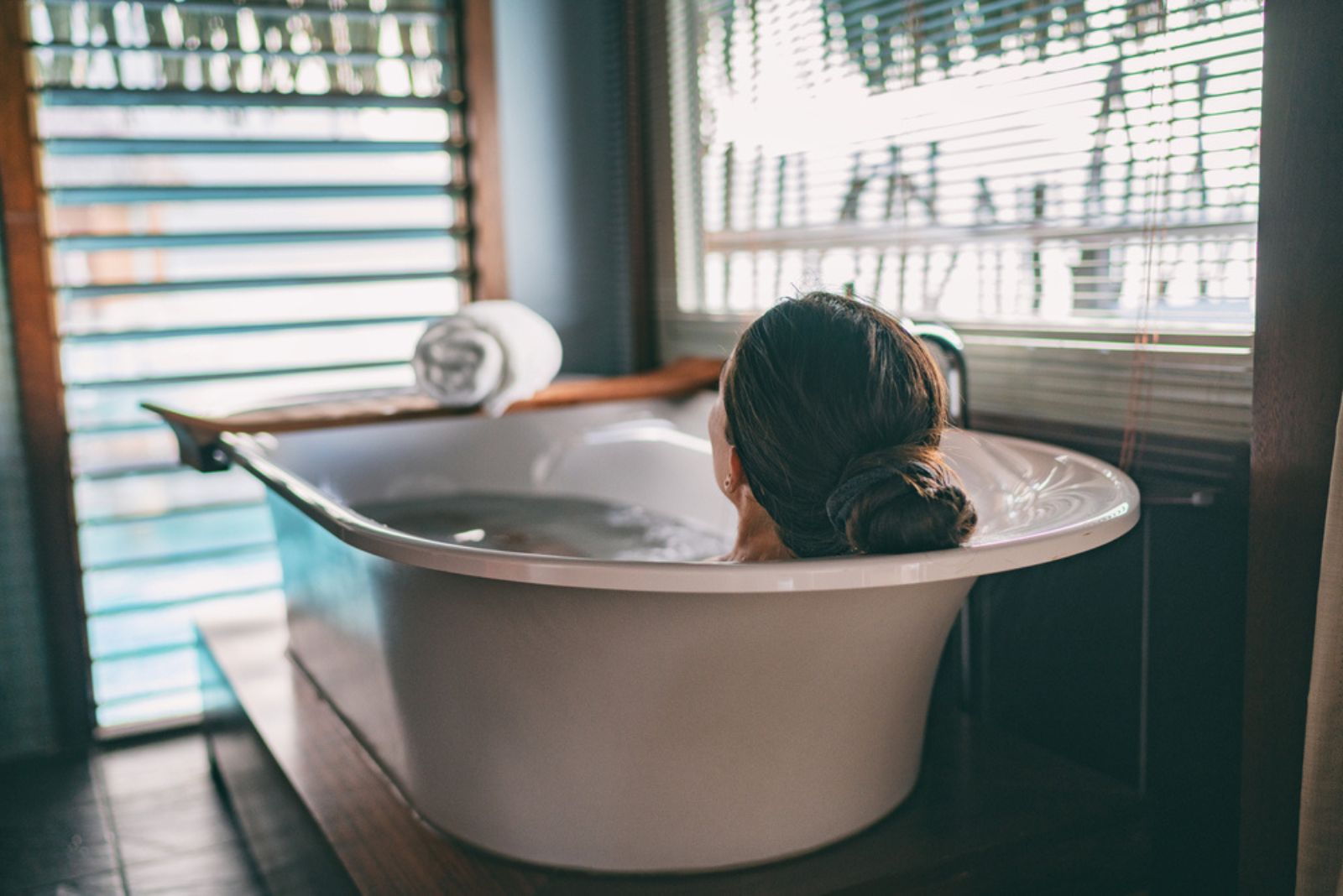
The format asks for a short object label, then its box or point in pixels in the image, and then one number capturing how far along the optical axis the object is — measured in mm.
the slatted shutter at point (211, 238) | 2770
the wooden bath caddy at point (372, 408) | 2385
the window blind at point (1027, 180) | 1661
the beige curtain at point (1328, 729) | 1303
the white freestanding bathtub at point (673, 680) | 1273
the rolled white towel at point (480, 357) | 2518
